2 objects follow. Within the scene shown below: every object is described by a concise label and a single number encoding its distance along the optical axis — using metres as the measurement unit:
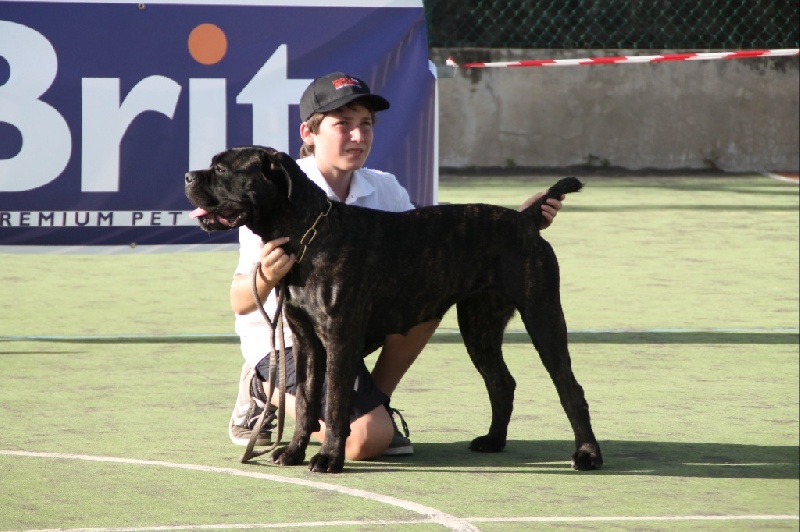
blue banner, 15.05
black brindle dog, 9.70
